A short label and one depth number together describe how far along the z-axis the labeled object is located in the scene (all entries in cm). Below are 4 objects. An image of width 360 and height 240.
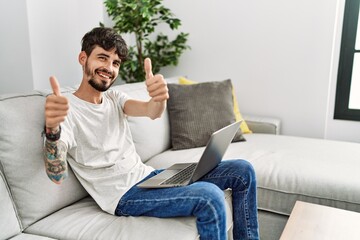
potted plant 243
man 117
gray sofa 119
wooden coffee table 116
